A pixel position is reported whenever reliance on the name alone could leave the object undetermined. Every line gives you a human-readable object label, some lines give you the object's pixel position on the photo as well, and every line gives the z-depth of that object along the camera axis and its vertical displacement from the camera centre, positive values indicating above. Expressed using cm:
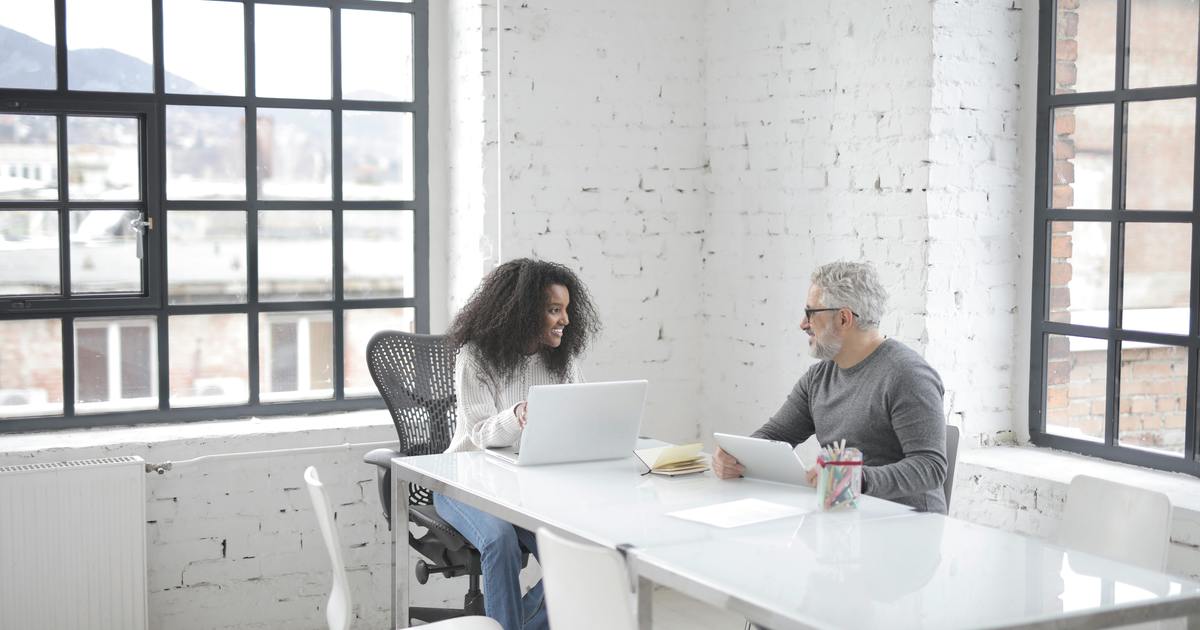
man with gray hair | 318 -35
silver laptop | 330 -43
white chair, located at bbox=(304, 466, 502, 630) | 289 -74
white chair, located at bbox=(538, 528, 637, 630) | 219 -57
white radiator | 382 -87
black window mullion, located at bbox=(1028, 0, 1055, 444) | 401 +13
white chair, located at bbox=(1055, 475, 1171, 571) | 271 -57
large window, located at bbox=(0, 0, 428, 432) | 423 +19
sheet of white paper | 276 -55
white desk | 217 -58
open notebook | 330 -52
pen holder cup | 283 -48
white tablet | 308 -48
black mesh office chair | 403 -40
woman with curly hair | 359 -27
